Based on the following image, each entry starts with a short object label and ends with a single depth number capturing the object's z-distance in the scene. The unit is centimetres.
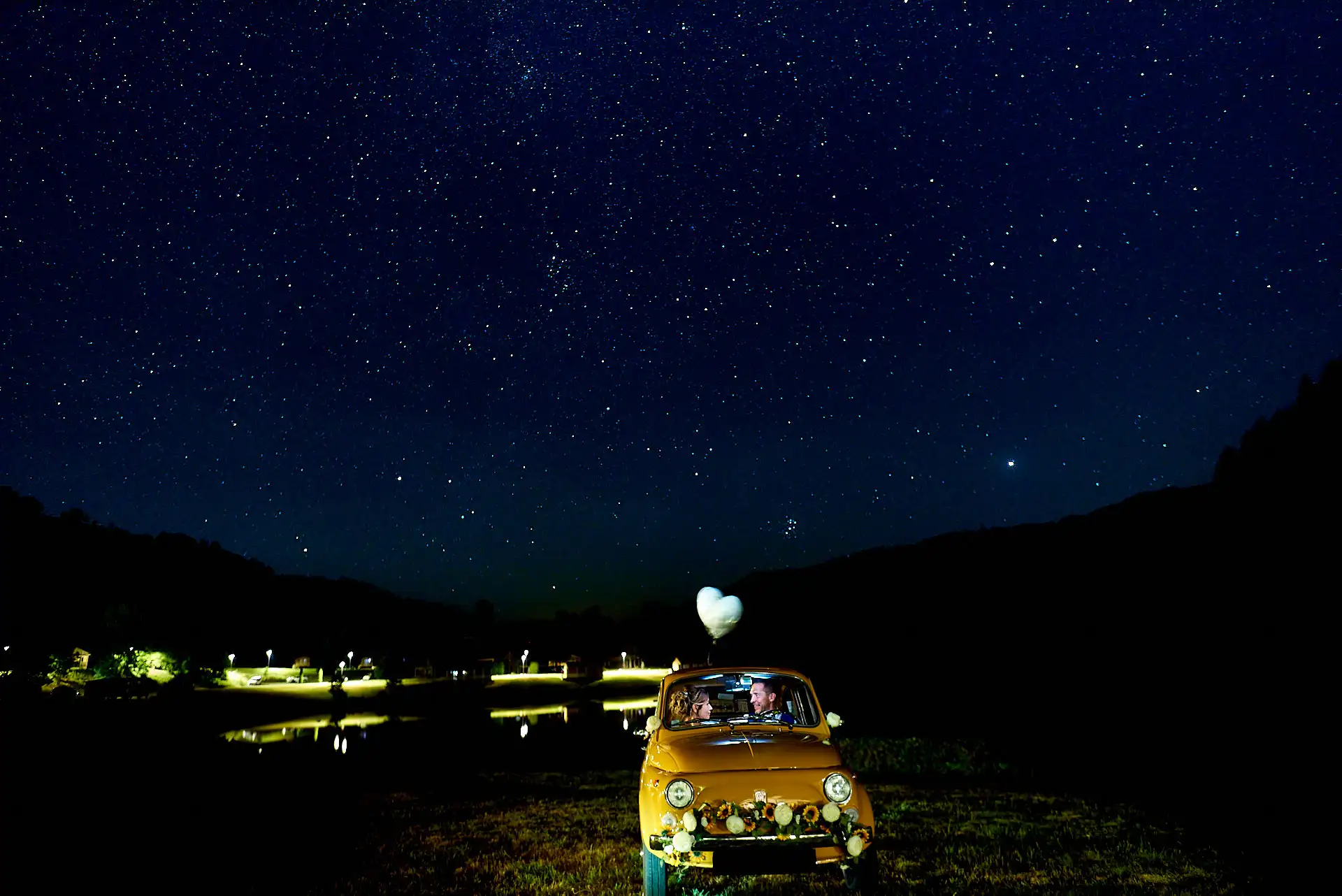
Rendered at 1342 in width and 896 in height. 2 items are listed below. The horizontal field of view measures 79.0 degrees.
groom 892
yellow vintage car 650
